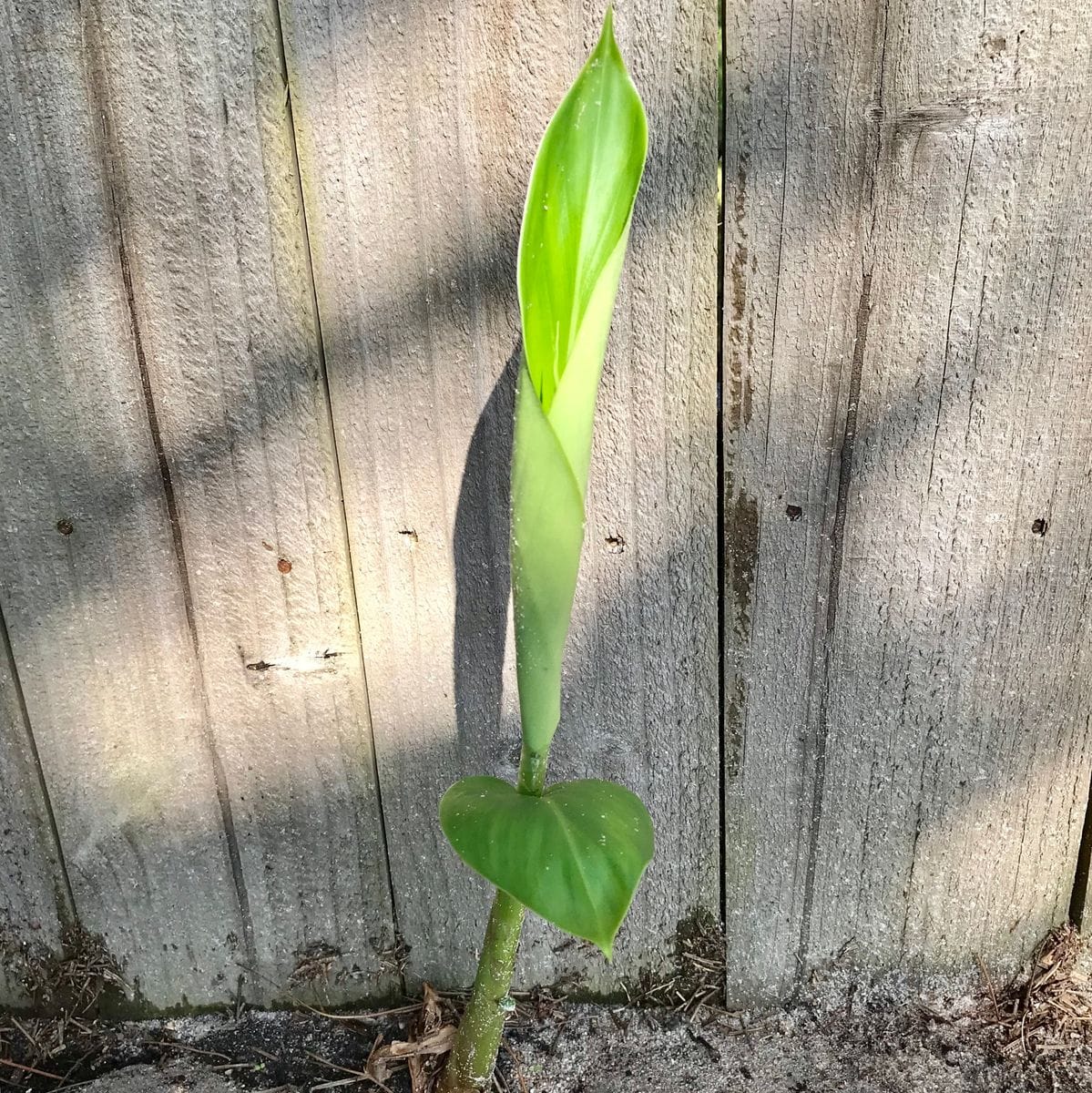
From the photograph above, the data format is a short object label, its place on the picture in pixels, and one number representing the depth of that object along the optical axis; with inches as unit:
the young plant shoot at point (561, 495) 26.0
